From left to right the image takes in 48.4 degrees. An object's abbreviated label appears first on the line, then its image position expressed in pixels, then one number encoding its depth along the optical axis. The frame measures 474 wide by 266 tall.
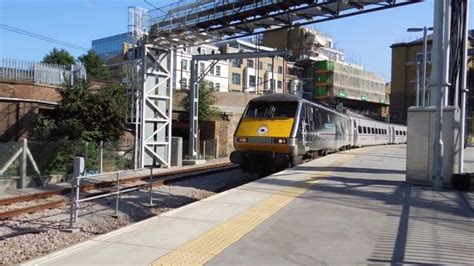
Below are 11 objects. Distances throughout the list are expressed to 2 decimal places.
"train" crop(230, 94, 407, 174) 18.17
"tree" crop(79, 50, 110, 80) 77.69
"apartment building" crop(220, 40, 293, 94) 108.81
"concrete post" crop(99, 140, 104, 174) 21.33
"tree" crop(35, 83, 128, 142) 24.20
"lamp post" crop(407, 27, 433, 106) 36.06
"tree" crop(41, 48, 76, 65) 87.50
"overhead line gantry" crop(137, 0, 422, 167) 21.12
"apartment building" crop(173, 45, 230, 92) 96.32
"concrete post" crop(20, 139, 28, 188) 17.22
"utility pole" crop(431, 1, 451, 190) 13.15
